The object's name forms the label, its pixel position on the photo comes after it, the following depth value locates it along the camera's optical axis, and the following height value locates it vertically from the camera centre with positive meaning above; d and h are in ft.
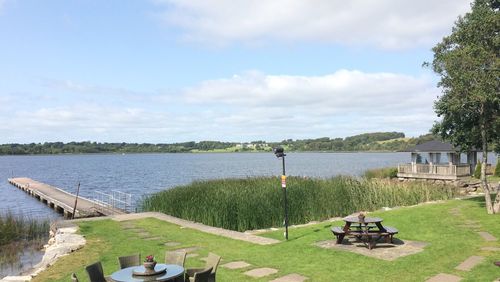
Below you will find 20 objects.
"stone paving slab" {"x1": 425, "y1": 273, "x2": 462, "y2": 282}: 23.19 -7.37
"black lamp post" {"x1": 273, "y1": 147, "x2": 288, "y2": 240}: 35.33 -0.36
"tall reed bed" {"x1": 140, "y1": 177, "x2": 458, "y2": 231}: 50.42 -6.98
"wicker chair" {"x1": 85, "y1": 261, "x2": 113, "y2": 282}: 18.90 -5.60
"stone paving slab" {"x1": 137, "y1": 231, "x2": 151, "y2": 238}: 39.96 -8.16
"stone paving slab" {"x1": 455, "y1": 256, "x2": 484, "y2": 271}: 25.43 -7.34
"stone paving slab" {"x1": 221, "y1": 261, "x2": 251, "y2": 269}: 27.61 -7.73
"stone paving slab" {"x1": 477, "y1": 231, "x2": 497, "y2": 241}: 33.35 -7.38
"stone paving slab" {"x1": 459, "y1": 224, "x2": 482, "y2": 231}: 38.69 -7.46
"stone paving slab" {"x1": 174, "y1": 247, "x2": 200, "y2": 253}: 32.81 -7.93
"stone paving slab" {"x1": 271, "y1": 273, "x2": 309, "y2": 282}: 24.09 -7.55
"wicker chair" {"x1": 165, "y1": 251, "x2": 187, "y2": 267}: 21.58 -5.58
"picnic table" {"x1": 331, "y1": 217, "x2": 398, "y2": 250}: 31.58 -6.49
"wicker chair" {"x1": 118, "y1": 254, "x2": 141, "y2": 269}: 21.06 -5.59
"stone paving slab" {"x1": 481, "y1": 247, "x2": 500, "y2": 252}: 29.55 -7.33
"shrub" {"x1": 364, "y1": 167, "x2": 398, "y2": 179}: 117.19 -7.19
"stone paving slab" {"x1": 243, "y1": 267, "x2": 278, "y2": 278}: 25.42 -7.62
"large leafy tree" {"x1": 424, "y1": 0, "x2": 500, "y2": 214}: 42.78 +8.07
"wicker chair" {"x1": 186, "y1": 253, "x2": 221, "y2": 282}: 19.74 -5.80
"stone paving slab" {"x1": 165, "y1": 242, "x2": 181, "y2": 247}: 35.43 -8.03
